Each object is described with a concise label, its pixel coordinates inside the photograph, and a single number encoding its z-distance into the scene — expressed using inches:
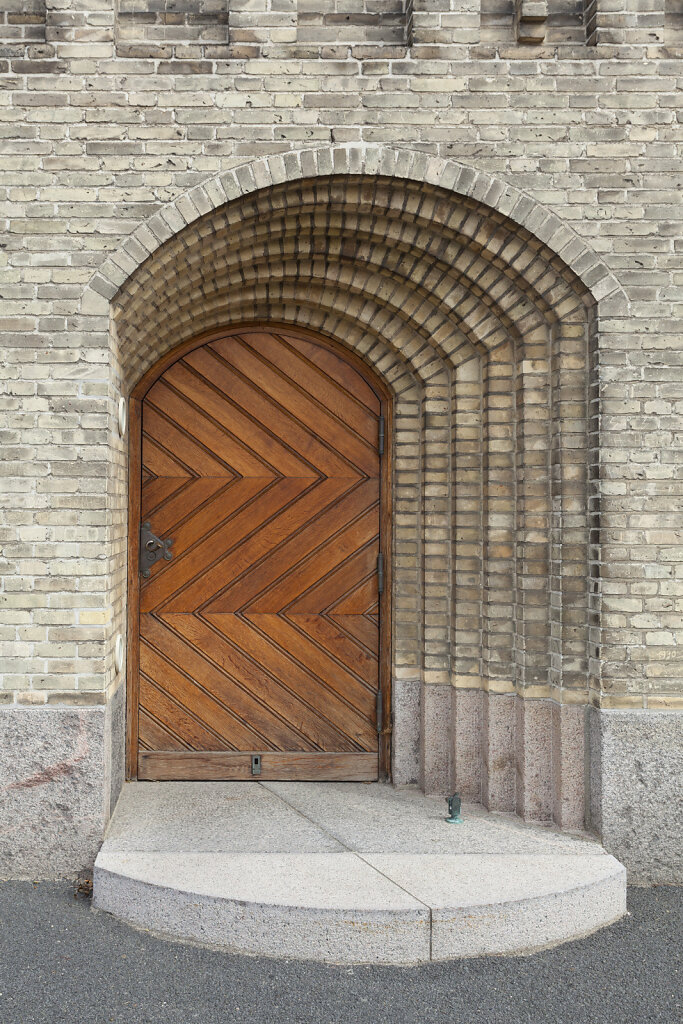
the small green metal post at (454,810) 159.5
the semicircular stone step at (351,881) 126.7
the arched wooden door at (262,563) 181.2
